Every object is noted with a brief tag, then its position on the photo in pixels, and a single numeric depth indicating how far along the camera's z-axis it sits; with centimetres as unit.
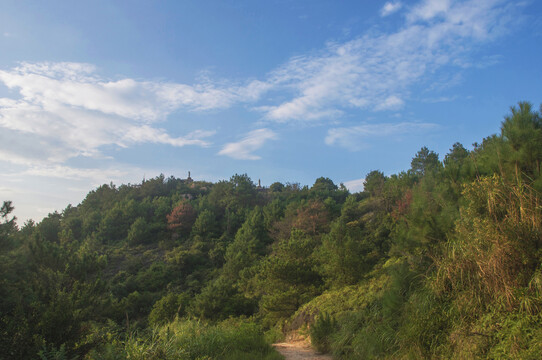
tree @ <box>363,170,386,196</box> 4027
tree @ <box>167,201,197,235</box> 4500
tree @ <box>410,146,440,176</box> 4475
